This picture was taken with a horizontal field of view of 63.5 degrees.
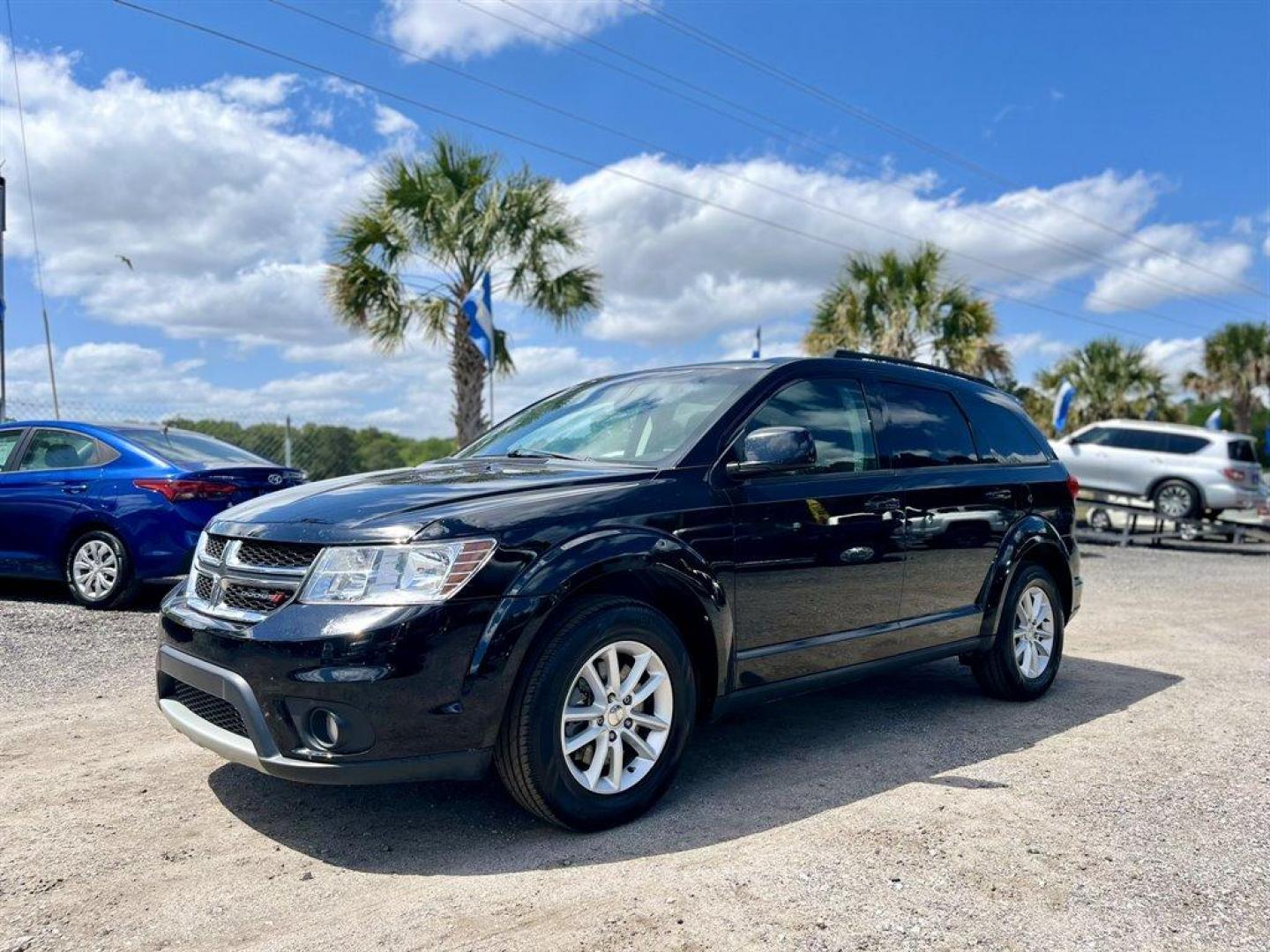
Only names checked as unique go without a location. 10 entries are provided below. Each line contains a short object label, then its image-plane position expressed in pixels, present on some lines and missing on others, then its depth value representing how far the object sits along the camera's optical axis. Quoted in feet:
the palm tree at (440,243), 51.93
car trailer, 55.42
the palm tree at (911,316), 71.87
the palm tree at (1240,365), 124.06
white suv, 59.36
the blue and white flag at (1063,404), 76.64
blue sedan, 24.59
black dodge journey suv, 10.45
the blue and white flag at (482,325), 47.98
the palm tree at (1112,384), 108.37
